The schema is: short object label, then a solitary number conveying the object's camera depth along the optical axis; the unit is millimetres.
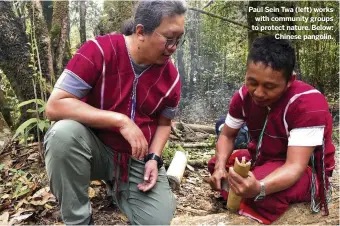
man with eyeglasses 1800
